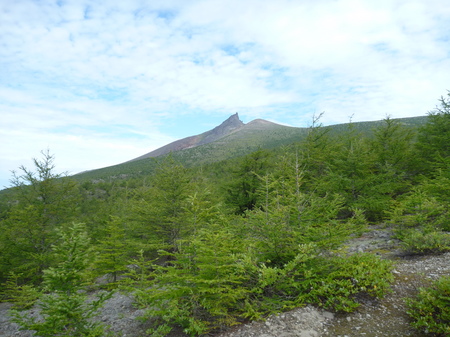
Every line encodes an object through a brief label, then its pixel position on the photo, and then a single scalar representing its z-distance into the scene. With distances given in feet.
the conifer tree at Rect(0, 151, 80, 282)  44.80
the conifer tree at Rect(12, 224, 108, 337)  14.70
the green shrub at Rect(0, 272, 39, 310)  35.81
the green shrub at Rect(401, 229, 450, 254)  23.70
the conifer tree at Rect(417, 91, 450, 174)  52.09
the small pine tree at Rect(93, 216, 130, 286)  36.47
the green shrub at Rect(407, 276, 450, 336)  13.37
